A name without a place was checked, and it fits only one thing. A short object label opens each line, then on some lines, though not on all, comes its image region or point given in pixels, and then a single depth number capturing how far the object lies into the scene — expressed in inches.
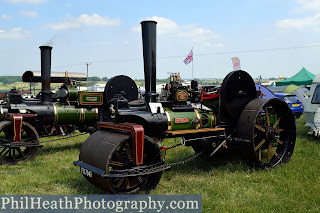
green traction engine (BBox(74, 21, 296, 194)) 178.2
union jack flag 1069.8
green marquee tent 982.8
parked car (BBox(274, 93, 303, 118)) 613.0
